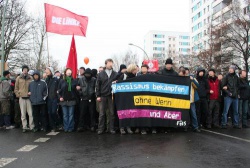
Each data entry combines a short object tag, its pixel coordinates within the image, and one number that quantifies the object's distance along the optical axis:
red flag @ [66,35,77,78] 10.87
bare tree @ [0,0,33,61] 35.41
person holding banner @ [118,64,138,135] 9.11
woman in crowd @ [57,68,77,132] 9.52
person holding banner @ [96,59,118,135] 8.95
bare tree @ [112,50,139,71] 78.11
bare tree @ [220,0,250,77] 38.31
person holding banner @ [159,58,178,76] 9.31
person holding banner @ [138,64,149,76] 9.25
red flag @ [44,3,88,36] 10.85
